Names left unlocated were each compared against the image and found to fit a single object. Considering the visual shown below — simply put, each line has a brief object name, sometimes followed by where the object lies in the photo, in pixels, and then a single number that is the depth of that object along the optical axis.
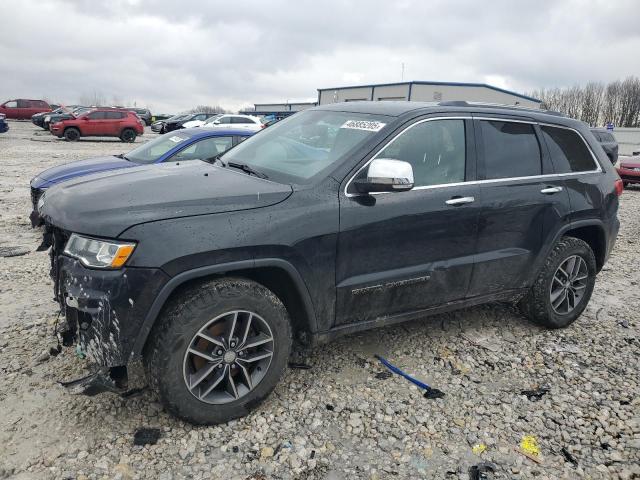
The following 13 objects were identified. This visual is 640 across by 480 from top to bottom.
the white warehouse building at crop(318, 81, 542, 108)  36.94
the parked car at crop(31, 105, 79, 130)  29.98
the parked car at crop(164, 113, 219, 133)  30.16
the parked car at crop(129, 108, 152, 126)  46.81
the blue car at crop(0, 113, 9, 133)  23.32
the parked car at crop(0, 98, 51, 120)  35.25
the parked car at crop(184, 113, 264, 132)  25.77
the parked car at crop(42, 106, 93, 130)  26.98
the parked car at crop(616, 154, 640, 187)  14.21
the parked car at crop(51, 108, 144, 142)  23.98
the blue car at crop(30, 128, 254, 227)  6.39
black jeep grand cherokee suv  2.55
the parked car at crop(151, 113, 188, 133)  34.08
